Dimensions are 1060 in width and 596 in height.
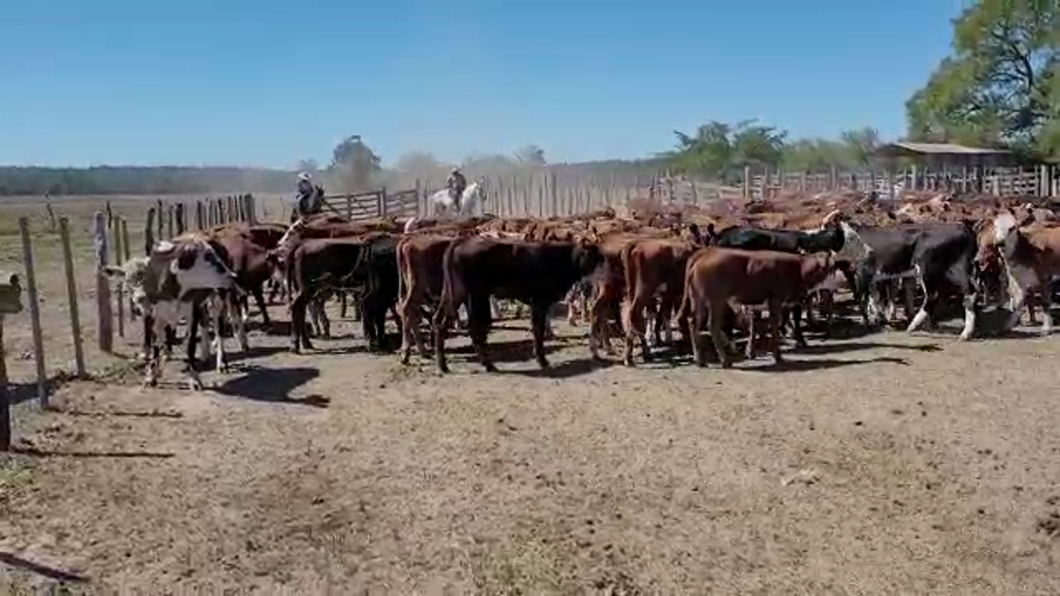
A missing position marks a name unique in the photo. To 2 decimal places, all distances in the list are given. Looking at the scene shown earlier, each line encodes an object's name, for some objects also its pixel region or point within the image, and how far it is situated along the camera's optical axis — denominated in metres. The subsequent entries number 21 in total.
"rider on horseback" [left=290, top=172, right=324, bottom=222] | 23.89
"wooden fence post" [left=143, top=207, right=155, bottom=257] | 16.70
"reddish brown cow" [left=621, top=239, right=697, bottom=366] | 12.96
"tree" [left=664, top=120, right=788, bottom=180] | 69.12
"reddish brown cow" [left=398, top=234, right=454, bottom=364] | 13.39
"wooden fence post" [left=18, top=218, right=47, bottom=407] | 10.59
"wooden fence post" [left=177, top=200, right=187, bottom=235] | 23.00
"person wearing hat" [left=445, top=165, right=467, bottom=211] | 28.61
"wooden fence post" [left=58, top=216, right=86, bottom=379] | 12.12
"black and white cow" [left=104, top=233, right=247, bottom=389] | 12.37
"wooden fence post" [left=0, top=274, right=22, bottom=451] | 9.17
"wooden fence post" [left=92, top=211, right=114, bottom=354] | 13.71
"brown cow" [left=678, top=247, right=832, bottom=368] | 12.41
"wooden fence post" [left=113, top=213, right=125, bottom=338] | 15.11
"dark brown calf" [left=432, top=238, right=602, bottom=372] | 12.91
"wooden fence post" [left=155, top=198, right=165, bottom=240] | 20.14
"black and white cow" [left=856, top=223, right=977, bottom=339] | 13.93
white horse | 28.33
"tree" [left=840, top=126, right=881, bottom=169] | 60.44
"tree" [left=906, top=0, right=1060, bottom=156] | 57.47
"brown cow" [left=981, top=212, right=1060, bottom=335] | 13.64
